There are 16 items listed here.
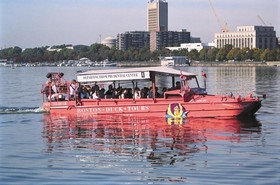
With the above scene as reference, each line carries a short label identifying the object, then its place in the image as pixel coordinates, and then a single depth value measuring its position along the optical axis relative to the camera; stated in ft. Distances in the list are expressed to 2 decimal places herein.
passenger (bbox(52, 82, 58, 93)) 118.01
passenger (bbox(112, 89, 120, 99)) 109.09
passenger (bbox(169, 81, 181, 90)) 101.65
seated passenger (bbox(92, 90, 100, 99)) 110.52
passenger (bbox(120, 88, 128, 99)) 107.24
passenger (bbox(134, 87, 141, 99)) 105.81
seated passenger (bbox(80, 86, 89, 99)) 113.09
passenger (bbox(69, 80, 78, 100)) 112.47
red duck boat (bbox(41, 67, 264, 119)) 98.27
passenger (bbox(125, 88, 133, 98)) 107.45
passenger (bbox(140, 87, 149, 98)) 106.01
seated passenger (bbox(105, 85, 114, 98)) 110.41
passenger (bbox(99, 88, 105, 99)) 110.83
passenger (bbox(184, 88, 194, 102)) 98.43
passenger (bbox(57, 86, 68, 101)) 115.67
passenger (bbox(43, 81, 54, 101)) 118.57
